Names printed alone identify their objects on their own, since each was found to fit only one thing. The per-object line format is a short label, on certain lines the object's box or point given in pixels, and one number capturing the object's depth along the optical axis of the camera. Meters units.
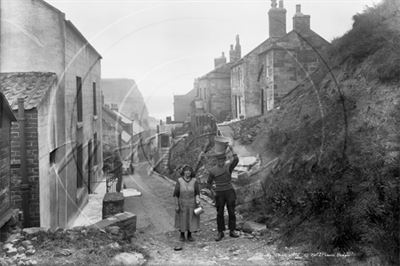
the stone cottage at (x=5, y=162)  6.50
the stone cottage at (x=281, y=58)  20.55
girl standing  7.48
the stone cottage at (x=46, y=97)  8.68
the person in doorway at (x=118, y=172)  15.24
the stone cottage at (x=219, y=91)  32.06
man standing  7.65
